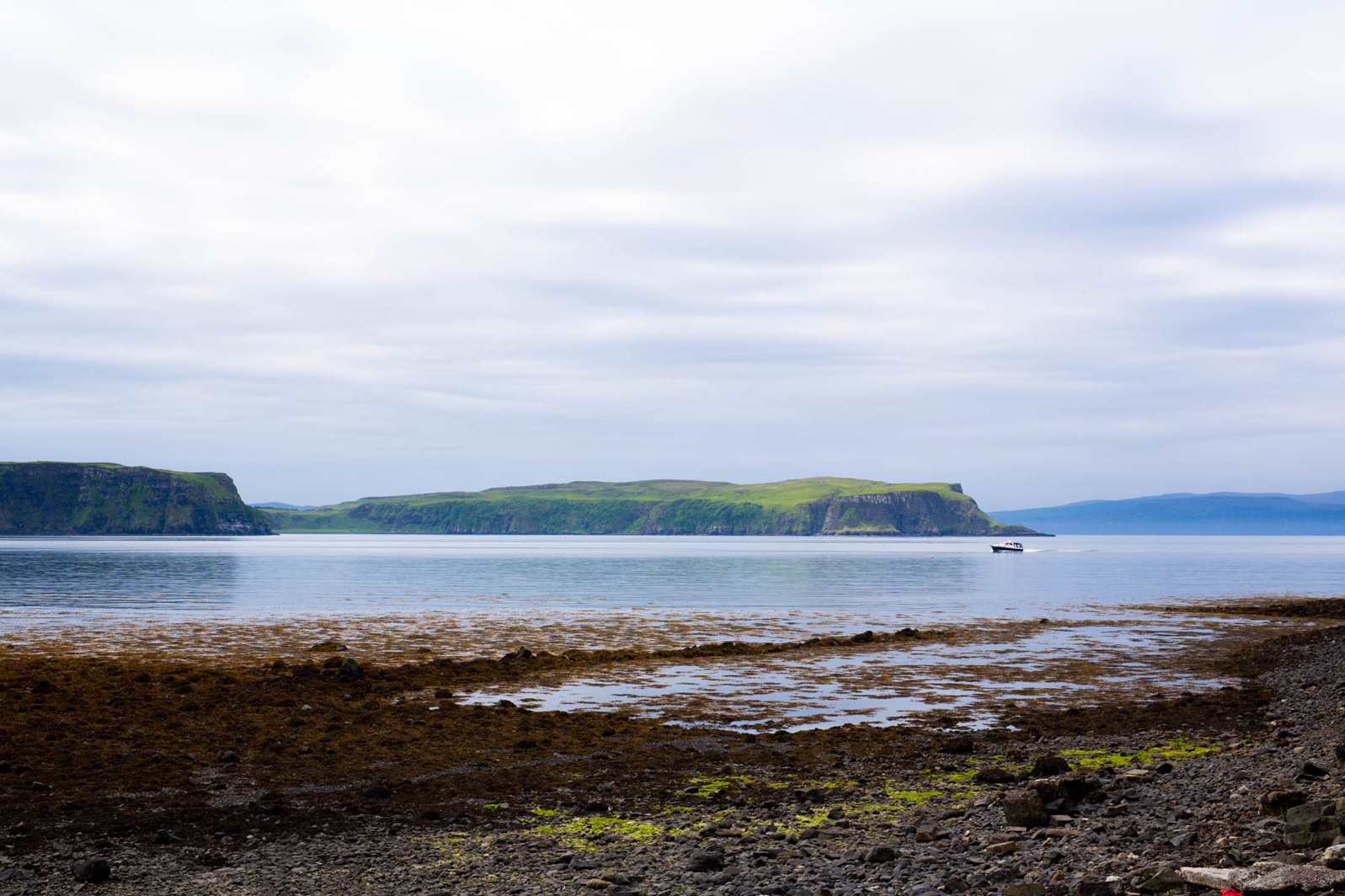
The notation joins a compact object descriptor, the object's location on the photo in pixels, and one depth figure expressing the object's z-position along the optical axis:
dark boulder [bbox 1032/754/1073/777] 16.70
